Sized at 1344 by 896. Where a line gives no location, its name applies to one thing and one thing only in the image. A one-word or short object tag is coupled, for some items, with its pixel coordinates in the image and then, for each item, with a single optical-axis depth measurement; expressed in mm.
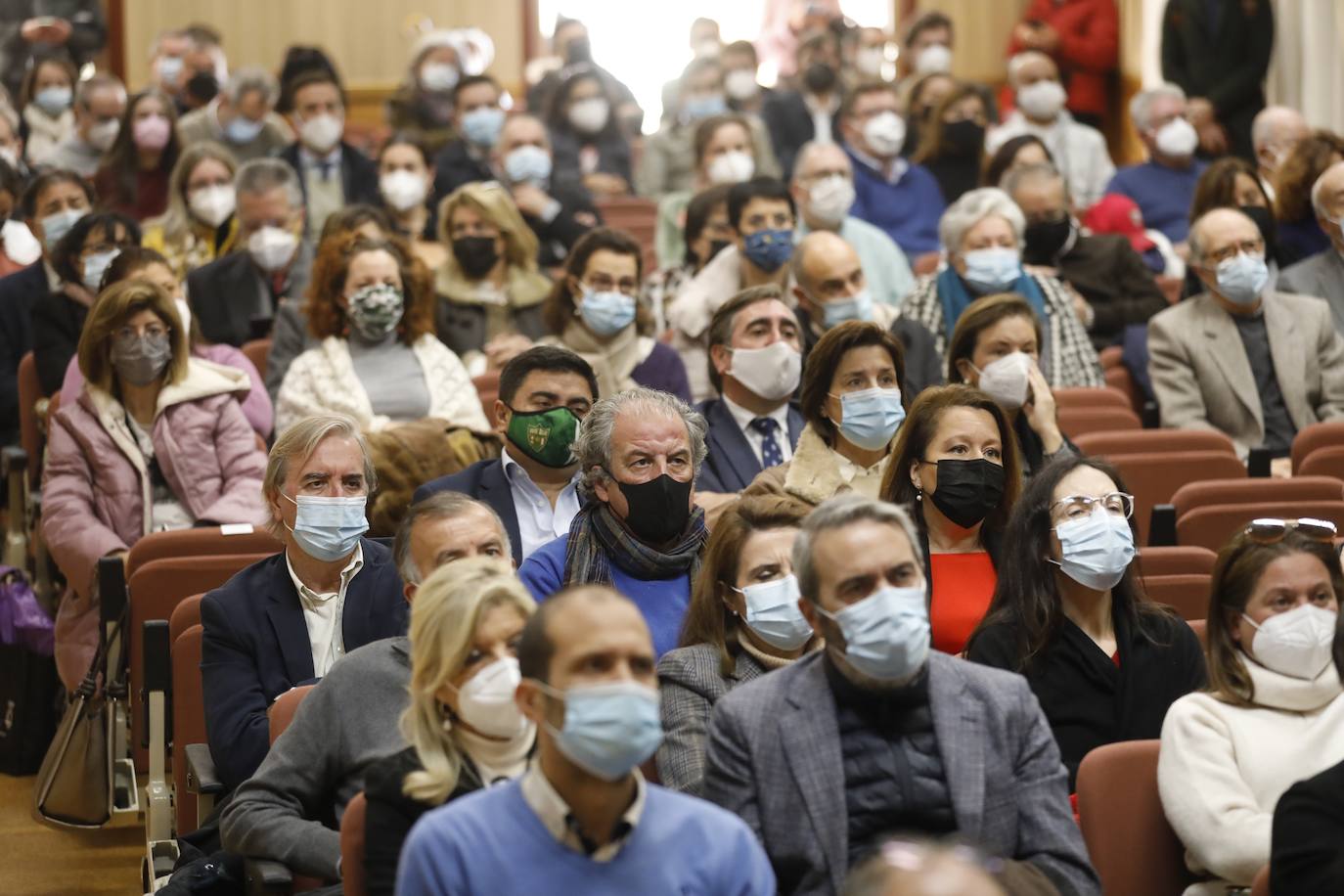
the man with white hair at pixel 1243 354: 11547
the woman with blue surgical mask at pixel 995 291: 12016
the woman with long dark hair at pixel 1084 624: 6941
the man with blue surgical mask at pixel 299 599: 7281
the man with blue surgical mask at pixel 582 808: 4848
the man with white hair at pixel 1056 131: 18469
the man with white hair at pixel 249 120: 16984
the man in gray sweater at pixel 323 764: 6223
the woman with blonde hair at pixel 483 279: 12937
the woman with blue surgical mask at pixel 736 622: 6414
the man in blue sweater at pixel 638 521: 7496
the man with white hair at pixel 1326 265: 12492
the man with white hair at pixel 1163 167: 16906
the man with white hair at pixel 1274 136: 15000
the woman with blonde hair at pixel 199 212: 14305
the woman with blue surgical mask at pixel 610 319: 11211
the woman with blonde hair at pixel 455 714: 5488
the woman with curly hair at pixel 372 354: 11258
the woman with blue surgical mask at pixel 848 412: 8844
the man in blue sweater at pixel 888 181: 16328
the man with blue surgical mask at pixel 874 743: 5691
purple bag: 10086
